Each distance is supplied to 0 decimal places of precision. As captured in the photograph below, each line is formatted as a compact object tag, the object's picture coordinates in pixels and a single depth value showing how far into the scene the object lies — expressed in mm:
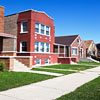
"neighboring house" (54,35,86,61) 31678
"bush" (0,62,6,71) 12453
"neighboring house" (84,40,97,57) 43800
